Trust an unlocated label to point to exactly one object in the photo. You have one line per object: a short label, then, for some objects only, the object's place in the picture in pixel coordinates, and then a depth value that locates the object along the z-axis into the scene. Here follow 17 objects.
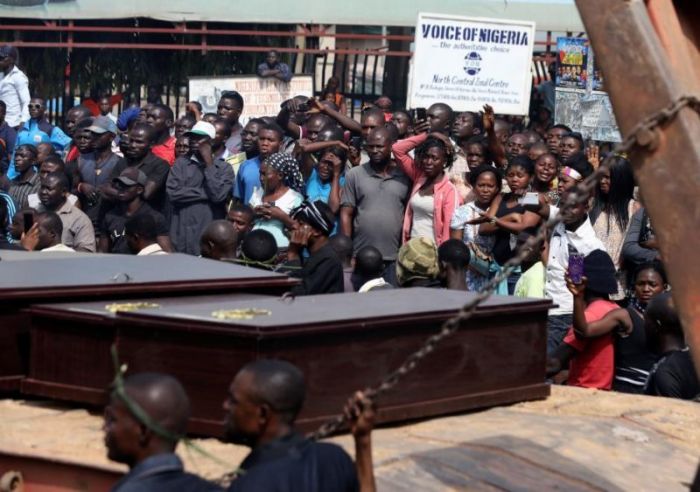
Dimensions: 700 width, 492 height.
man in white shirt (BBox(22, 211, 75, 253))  9.09
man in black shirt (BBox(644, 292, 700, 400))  6.66
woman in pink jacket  9.59
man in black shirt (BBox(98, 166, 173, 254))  10.24
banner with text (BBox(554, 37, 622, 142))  13.56
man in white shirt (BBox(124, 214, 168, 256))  8.50
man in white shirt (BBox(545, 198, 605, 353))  8.15
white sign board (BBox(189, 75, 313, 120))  16.28
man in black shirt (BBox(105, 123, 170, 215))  10.88
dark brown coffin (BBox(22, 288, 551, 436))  4.61
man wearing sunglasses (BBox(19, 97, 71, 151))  14.93
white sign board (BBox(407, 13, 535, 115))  13.42
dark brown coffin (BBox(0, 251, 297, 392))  5.24
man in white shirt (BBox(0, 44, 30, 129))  15.58
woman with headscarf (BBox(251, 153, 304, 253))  9.57
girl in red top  7.23
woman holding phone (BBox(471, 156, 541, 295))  8.77
